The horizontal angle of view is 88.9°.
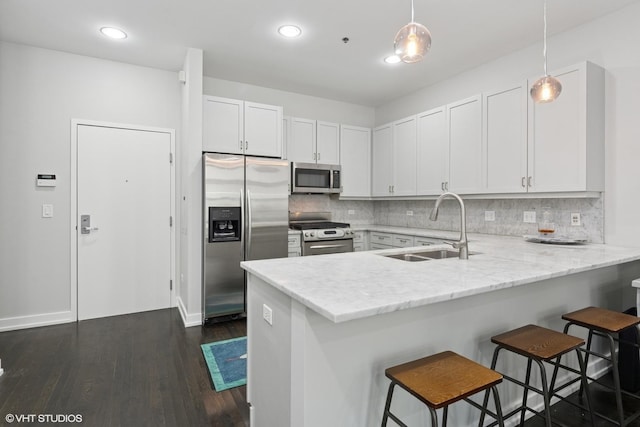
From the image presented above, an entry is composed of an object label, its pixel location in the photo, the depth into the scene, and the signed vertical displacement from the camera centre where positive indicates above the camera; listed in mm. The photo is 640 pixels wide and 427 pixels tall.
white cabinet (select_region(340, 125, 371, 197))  4797 +782
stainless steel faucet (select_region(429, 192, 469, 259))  2002 -141
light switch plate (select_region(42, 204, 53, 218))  3311 +3
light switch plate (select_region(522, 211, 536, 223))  3291 -38
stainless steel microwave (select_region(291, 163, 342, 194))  4344 +469
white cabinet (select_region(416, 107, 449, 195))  3850 +750
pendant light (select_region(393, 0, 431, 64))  1603 +853
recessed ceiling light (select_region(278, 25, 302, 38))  2910 +1656
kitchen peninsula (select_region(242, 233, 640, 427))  1239 -499
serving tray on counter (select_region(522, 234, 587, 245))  2696 -226
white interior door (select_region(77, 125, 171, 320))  3488 -103
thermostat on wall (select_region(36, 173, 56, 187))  3275 +316
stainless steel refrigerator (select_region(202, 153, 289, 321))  3301 -91
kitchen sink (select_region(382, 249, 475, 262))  2392 -316
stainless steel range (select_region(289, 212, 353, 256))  4004 -315
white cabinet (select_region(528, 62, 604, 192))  2604 +663
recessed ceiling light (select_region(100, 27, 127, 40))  2914 +1633
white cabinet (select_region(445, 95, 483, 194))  3445 +739
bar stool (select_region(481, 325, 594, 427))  1480 -637
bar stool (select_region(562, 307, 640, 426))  1750 -621
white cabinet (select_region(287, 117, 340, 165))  4387 +980
